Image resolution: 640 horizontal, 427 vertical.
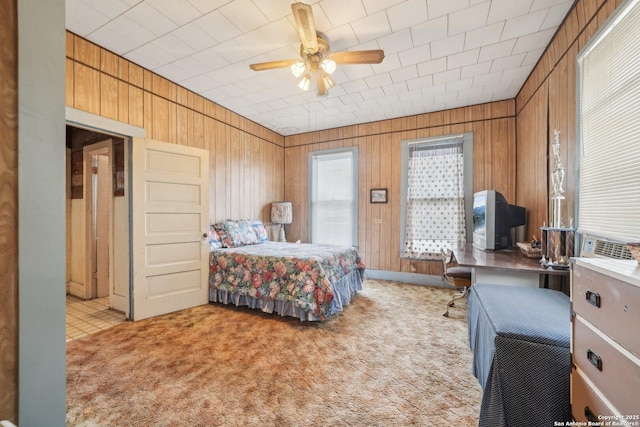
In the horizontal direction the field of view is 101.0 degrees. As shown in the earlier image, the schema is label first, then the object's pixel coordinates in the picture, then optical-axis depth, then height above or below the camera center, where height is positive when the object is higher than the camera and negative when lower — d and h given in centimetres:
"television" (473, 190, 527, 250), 282 -12
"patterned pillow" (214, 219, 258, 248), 384 -35
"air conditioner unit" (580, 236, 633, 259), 146 -23
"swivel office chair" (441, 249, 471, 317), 293 -74
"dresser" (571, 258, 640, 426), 82 -46
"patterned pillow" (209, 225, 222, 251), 366 -41
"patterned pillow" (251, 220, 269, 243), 438 -35
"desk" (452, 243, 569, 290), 198 -49
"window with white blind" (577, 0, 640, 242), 145 +50
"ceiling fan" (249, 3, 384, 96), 221 +136
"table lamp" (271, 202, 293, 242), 504 -6
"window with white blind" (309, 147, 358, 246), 497 +26
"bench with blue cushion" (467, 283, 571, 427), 123 -78
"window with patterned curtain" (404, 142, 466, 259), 418 +16
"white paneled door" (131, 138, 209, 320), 289 -20
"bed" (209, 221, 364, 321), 282 -81
